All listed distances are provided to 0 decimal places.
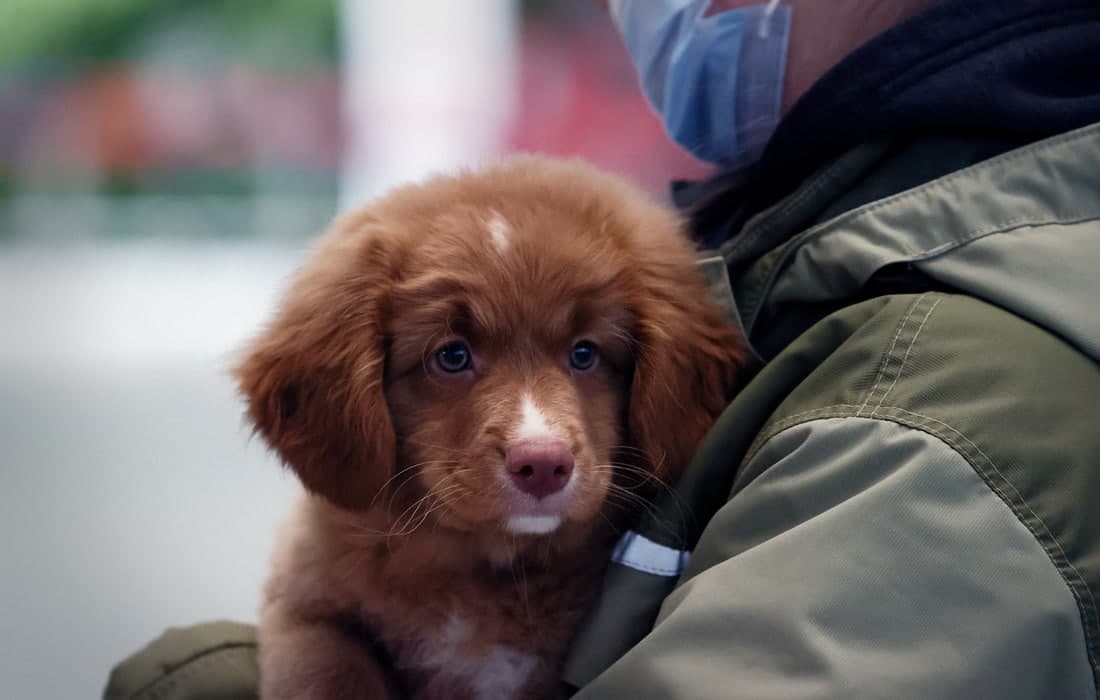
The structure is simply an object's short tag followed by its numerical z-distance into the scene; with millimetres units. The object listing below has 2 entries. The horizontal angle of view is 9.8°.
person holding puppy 2017
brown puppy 2133
